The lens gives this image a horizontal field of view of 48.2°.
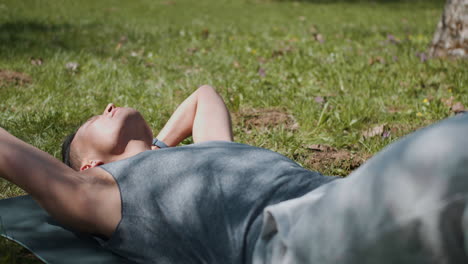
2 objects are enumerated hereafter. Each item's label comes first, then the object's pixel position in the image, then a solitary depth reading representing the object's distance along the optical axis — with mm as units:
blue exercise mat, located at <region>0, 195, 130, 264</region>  2201
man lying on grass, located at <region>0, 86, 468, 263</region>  1359
